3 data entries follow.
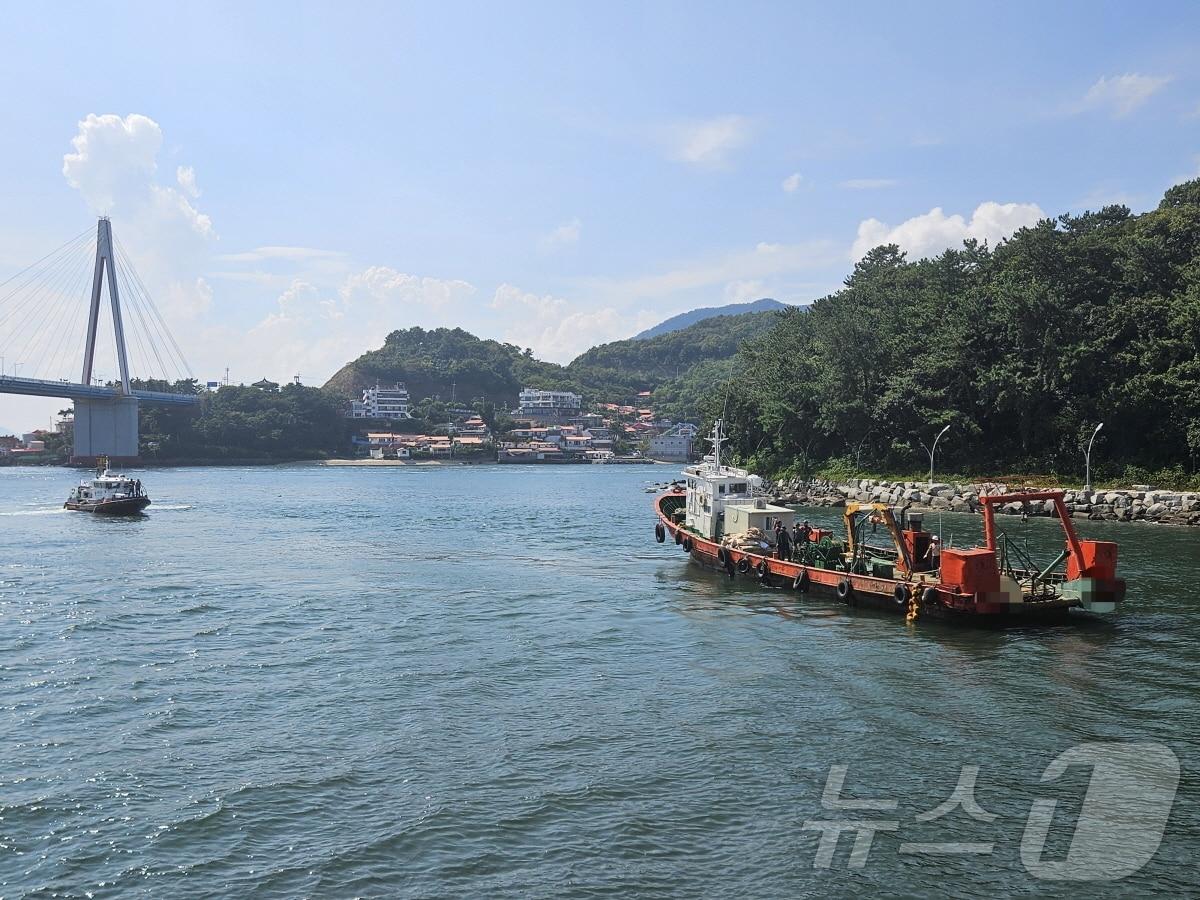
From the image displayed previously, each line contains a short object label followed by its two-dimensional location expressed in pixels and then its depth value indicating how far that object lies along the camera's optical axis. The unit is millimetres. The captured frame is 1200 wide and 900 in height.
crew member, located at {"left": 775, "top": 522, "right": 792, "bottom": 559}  28641
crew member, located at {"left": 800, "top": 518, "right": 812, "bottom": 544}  29703
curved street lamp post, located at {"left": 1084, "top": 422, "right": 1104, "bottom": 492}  48775
